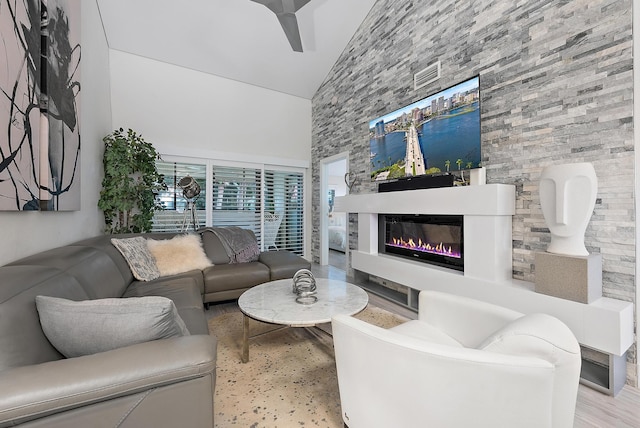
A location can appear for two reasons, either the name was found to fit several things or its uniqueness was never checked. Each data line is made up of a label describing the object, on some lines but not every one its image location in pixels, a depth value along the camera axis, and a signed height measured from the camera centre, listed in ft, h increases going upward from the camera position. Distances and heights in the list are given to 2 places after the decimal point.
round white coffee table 4.95 -2.07
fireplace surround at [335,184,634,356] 4.88 -1.86
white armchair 2.52 -1.81
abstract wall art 4.08 +2.10
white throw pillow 8.38 -1.49
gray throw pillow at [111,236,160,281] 7.57 -1.43
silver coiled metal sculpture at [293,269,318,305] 5.74 -1.79
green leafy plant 9.87 +1.17
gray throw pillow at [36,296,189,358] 2.74 -1.22
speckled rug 4.29 -3.49
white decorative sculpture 5.09 +0.17
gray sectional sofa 2.13 -1.51
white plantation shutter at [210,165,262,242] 14.33 +0.87
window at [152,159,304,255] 13.28 +0.68
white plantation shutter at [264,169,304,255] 15.93 +0.51
